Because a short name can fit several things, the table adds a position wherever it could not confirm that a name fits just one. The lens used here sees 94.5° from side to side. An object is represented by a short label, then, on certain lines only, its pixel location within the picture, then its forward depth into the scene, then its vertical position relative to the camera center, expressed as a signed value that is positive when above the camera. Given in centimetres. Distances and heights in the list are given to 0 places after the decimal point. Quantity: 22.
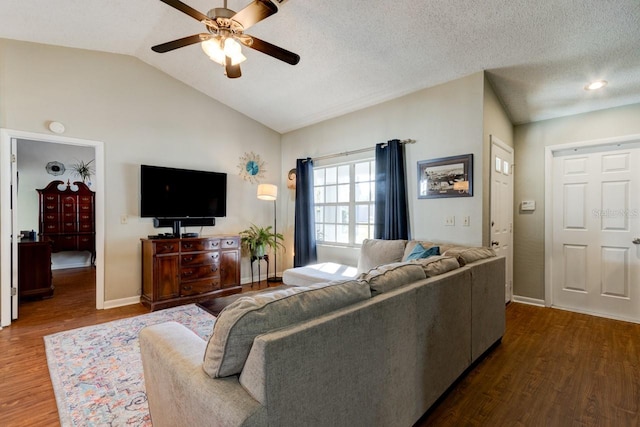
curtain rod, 356 +84
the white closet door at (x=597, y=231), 320 -23
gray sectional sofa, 93 -55
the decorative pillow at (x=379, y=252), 325 -46
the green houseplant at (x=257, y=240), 463 -44
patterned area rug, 176 -119
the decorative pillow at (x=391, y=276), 145 -34
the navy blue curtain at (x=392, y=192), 353 +23
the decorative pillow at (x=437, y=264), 184 -35
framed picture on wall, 308 +38
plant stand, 467 -74
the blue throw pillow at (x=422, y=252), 255 -36
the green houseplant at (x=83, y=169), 643 +96
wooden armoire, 600 -7
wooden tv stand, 358 -74
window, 412 +15
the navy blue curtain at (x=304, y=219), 467 -11
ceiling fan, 194 +131
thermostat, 379 +7
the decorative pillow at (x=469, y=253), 224 -35
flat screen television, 386 +27
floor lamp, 452 +31
